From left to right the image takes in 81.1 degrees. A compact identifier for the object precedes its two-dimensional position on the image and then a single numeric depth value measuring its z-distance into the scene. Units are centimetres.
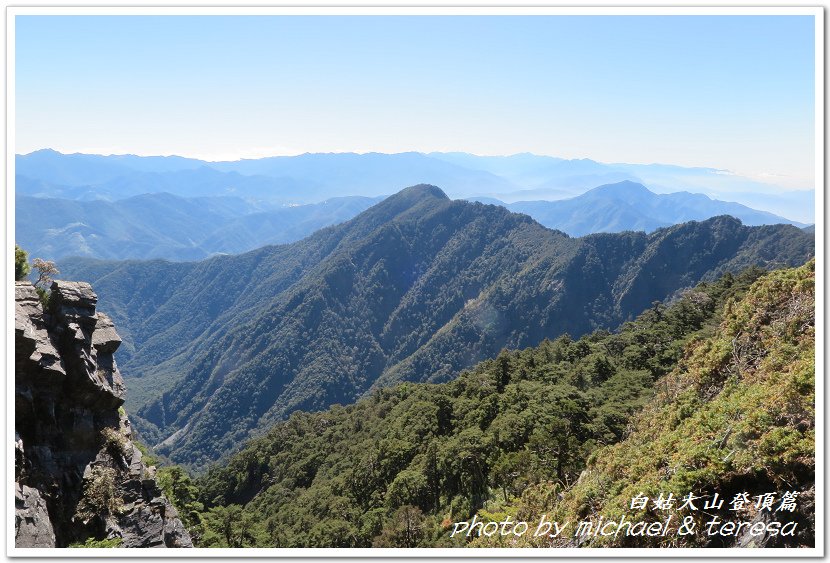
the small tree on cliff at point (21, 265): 1729
